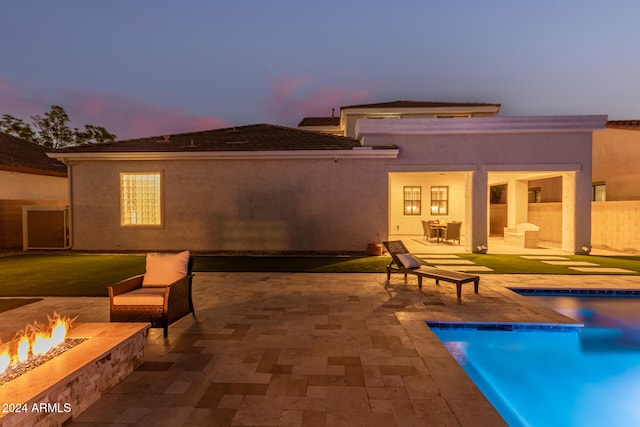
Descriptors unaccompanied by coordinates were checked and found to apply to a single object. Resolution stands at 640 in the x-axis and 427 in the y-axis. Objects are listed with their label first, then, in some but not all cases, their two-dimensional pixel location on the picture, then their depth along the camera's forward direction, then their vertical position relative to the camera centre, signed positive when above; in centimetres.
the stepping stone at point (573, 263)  1006 -172
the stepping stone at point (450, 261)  1034 -174
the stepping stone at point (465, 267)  935 -175
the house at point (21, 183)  1419 +123
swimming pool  356 -216
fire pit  221 -135
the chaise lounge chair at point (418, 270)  646 -137
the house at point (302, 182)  1211 +103
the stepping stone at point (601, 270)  898 -173
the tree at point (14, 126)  2933 +761
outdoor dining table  1562 -88
